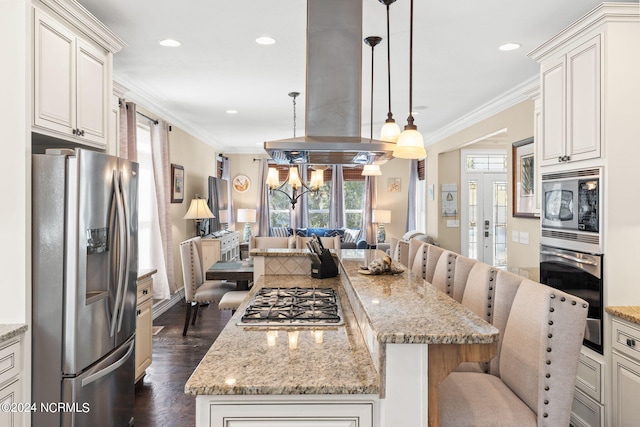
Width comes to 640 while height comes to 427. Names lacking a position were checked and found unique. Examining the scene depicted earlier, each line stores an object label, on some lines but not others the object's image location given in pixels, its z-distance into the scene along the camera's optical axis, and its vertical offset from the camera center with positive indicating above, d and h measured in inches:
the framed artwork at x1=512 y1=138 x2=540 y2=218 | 167.9 +13.6
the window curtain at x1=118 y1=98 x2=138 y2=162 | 156.0 +31.7
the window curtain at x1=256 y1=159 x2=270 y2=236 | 355.9 +5.5
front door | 277.1 -2.3
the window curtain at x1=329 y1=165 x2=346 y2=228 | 357.4 +10.7
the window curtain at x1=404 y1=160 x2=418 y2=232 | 345.1 +12.2
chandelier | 217.8 +18.2
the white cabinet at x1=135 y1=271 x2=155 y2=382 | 120.7 -33.8
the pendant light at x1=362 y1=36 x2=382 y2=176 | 121.6 +50.7
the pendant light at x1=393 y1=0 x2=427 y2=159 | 87.2 +14.4
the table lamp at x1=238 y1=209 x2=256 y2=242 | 344.5 -2.1
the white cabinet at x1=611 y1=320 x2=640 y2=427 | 81.4 -32.4
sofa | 340.8 -16.9
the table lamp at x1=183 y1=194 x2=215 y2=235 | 225.0 +0.8
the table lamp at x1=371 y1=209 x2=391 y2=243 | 343.6 -4.6
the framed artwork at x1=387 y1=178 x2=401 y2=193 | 360.5 +23.8
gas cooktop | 74.9 -19.2
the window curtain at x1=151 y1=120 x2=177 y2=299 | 194.1 +3.8
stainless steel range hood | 94.4 +32.0
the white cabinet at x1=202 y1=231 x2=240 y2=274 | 227.3 -22.1
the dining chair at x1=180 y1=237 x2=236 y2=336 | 169.6 -30.7
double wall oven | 90.0 -6.2
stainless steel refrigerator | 79.4 -14.2
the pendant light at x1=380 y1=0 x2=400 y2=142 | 107.9 +21.3
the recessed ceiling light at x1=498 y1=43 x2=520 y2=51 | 127.7 +51.7
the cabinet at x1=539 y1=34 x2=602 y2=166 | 91.1 +25.5
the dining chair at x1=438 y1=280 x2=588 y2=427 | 57.6 -23.7
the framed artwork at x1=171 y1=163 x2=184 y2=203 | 217.9 +15.7
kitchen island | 49.8 -20.7
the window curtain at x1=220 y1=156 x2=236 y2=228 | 343.0 +24.7
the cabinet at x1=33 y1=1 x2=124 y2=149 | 81.0 +30.5
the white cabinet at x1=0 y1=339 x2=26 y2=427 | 71.4 -30.1
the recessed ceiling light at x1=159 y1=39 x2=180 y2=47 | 124.7 +51.4
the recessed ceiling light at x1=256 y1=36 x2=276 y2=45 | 123.1 +51.6
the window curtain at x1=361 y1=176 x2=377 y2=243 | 352.8 +6.4
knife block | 121.6 -16.2
